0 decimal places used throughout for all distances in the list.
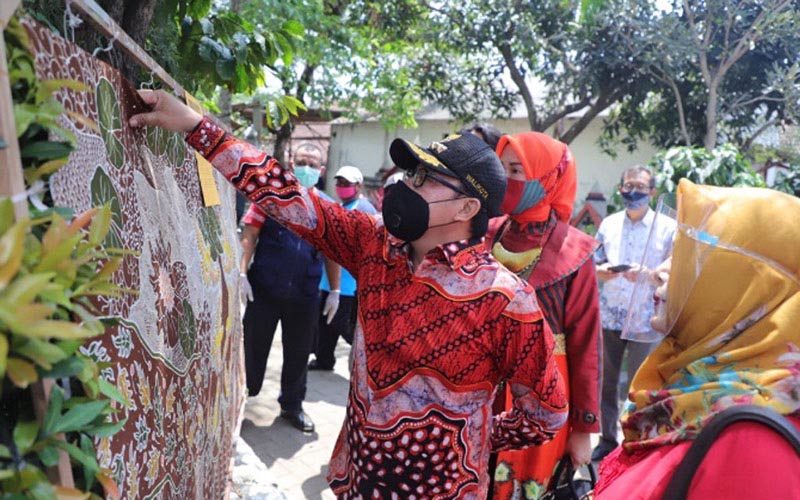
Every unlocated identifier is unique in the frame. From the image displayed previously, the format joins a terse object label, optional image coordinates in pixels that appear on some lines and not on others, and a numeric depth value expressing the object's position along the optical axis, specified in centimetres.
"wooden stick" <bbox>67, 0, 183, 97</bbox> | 121
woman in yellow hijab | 120
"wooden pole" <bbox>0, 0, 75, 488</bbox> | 80
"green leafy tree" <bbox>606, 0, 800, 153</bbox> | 792
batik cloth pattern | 121
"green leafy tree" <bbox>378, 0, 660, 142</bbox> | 931
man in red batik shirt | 176
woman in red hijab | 240
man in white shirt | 434
